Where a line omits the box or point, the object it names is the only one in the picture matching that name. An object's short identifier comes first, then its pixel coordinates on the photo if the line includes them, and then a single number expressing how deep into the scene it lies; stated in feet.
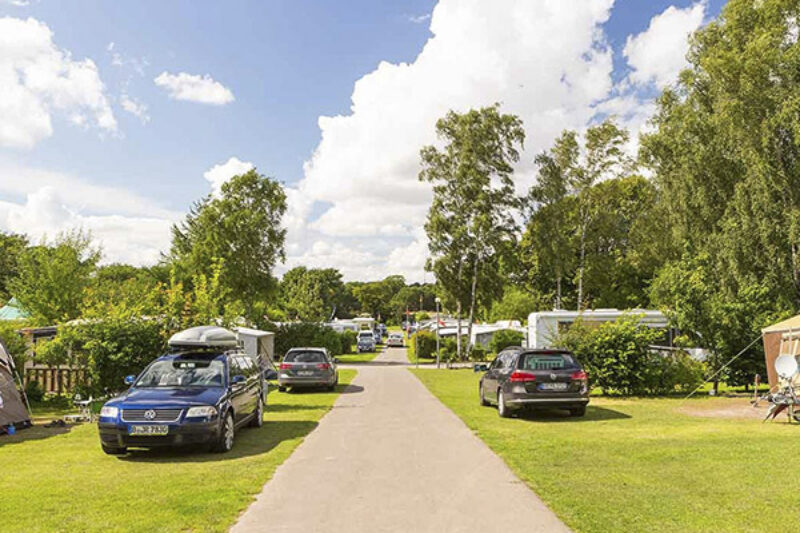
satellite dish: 42.63
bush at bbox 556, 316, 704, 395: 58.13
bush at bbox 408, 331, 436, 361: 147.54
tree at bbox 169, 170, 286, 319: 121.70
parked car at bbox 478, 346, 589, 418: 42.37
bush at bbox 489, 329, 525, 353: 145.69
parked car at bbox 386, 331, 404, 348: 217.97
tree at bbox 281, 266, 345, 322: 181.40
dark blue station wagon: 28.68
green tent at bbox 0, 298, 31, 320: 129.11
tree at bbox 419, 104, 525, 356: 126.31
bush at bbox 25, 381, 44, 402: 54.90
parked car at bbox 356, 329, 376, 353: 182.29
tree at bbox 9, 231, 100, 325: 95.86
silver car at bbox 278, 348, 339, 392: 65.21
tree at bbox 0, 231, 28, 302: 199.03
